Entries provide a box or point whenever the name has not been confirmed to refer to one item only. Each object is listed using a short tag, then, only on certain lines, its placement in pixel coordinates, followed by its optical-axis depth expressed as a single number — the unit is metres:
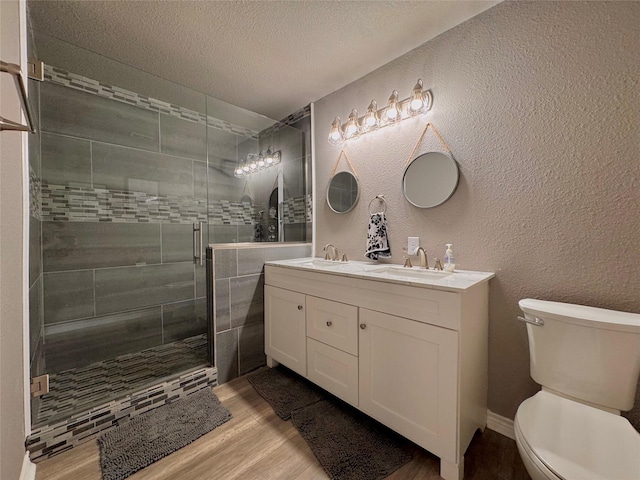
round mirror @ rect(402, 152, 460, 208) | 1.68
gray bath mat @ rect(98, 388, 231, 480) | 1.28
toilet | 0.82
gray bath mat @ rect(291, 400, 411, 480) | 1.24
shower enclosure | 1.88
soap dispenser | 1.61
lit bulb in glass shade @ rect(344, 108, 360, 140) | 2.12
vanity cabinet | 1.17
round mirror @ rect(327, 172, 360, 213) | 2.23
